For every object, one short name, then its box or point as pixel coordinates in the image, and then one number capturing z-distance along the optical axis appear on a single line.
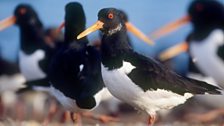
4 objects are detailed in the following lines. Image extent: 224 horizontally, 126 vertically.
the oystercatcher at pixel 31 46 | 17.91
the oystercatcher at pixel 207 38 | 16.28
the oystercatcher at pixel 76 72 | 14.21
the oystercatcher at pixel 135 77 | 13.20
